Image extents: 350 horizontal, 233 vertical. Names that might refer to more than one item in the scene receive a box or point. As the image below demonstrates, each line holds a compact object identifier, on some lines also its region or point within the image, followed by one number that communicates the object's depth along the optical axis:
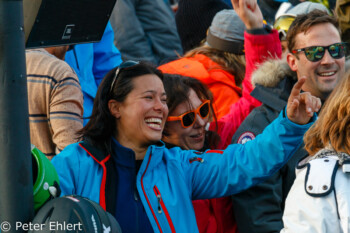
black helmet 4.46
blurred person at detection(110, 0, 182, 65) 13.25
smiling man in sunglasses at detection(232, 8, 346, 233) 8.84
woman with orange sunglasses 8.48
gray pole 4.17
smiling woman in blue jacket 7.13
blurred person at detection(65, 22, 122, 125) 10.43
